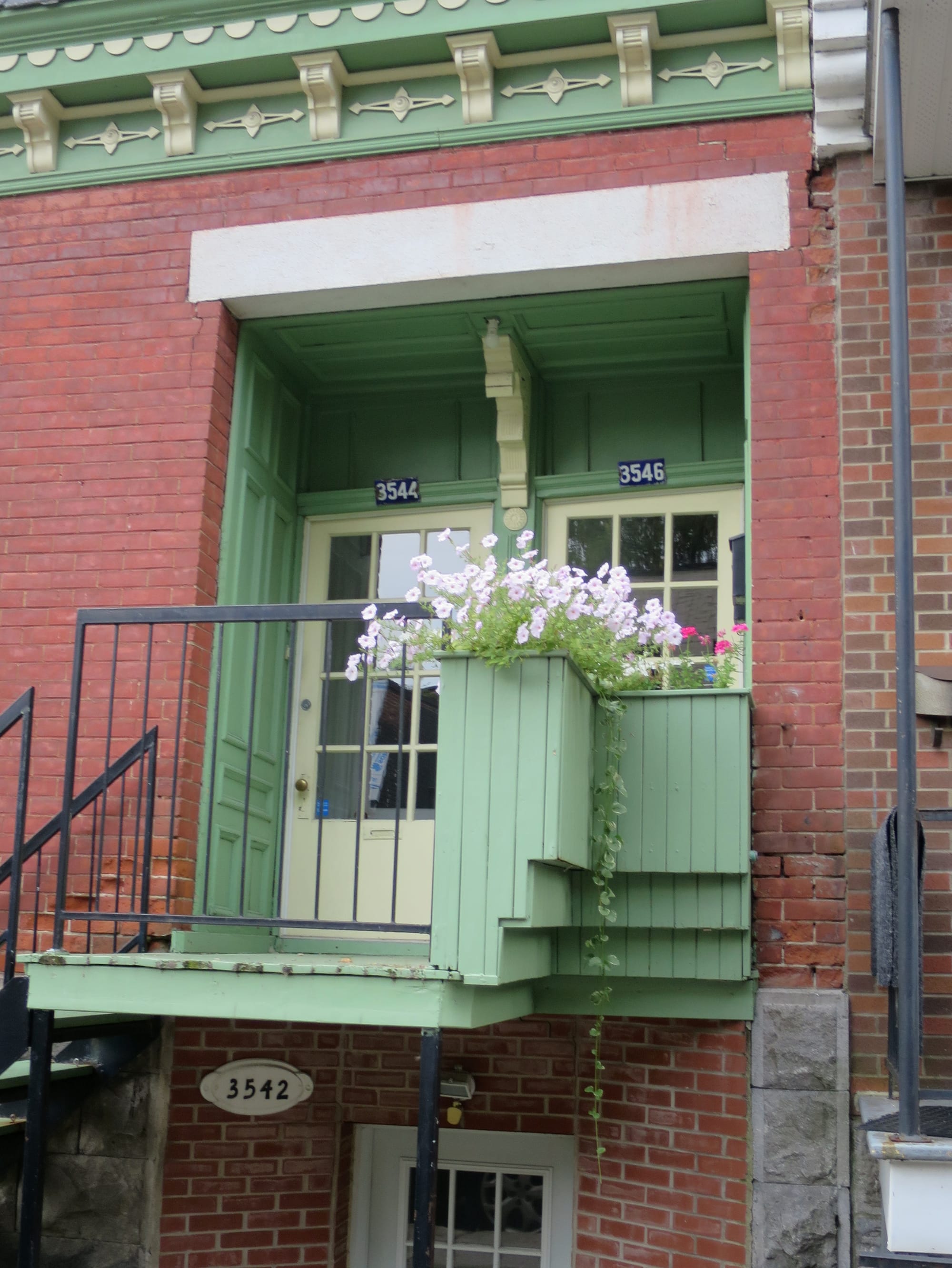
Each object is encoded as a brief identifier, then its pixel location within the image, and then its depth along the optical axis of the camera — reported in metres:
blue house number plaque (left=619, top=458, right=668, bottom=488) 6.16
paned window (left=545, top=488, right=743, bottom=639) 6.07
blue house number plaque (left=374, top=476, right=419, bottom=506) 6.47
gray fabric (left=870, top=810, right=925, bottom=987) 3.79
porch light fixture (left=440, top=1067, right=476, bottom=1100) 5.21
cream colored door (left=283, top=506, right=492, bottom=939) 5.96
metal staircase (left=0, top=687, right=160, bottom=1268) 4.11
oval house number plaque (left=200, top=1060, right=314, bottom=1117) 5.29
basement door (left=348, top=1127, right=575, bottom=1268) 5.37
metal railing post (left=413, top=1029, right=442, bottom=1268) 3.79
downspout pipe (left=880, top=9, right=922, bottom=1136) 3.38
